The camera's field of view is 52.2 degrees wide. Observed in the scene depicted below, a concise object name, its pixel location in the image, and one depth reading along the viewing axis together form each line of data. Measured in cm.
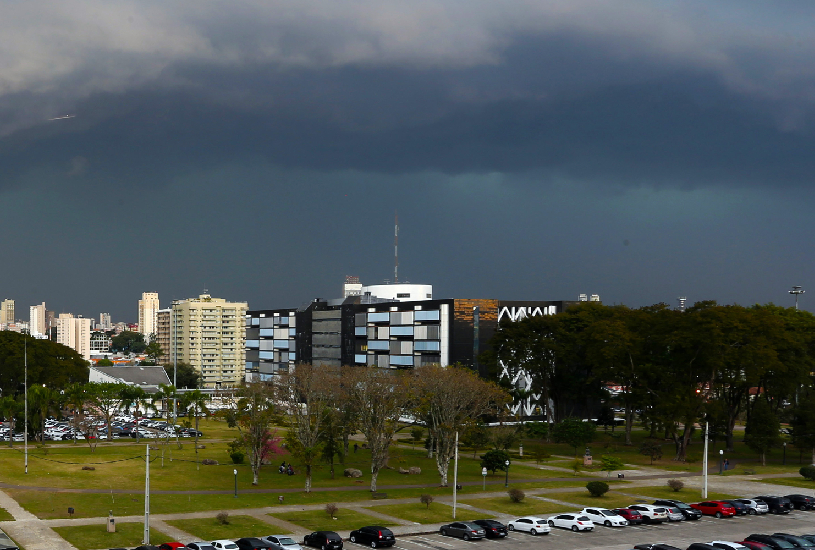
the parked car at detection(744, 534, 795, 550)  5616
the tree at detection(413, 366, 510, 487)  9044
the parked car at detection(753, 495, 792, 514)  7412
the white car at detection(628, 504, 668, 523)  6925
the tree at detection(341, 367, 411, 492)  8562
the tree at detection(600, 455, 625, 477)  9431
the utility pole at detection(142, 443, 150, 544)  5547
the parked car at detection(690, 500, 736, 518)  7181
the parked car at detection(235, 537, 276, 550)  5456
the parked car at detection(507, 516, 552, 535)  6391
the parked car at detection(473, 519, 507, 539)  6181
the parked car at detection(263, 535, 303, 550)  5494
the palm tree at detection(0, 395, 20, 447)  12059
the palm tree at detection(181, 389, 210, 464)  13050
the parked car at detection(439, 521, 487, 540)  6119
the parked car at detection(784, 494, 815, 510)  7669
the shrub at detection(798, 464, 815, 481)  9425
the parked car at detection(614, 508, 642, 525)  6912
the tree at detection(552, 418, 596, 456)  11475
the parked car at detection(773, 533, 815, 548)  5672
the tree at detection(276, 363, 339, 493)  8356
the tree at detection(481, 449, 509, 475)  9256
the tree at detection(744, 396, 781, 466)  10881
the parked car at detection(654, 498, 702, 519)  7069
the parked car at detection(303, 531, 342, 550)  5634
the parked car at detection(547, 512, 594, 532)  6556
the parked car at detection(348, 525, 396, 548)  5753
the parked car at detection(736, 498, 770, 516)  7344
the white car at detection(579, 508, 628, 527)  6775
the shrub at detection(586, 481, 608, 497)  7931
